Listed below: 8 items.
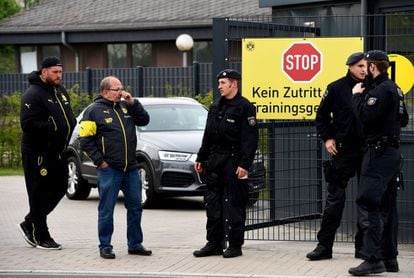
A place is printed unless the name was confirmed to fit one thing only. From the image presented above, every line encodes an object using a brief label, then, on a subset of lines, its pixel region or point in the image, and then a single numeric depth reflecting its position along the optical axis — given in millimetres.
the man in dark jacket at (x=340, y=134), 10383
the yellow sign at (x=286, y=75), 11398
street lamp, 27895
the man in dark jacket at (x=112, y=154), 10891
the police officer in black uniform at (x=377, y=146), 9609
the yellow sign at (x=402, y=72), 11266
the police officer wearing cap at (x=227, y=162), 10664
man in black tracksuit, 11336
